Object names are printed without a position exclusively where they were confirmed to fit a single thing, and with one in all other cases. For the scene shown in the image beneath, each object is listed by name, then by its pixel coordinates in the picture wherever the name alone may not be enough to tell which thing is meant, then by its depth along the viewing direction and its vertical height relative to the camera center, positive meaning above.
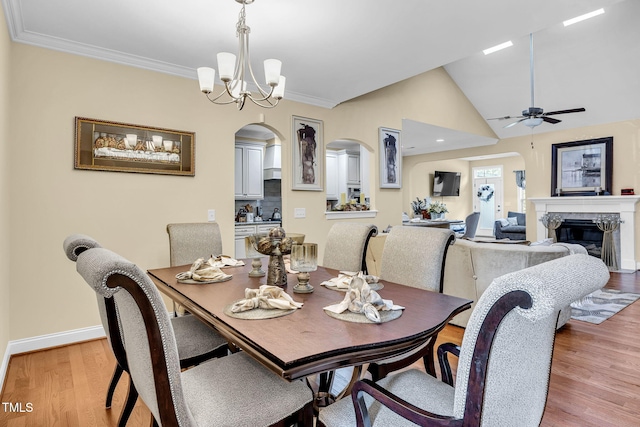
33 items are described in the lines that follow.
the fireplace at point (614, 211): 5.83 -0.05
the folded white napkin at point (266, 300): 1.34 -0.37
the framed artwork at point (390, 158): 5.02 +0.72
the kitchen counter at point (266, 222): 5.27 -0.25
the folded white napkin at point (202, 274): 1.87 -0.36
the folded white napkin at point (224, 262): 2.29 -0.37
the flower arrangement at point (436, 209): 7.90 -0.04
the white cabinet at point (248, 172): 5.91 +0.59
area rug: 3.48 -1.06
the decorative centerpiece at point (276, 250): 1.68 -0.21
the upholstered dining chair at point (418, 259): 1.87 -0.29
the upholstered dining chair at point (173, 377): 0.91 -0.57
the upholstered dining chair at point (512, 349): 0.70 -0.32
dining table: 0.99 -0.40
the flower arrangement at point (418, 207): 8.55 +0.01
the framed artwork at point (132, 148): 2.92 +0.52
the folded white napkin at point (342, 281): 1.70 -0.37
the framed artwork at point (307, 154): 4.15 +0.64
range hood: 6.12 +0.80
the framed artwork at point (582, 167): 6.09 +0.73
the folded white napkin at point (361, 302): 1.30 -0.36
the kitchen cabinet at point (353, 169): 7.48 +0.82
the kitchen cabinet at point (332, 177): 7.44 +0.64
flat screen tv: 10.72 +0.72
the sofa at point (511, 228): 8.20 -0.50
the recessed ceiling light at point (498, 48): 5.39 +2.50
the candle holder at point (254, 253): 1.85 -0.26
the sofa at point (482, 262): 2.60 -0.44
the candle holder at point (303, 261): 1.63 -0.26
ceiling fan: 4.65 +1.23
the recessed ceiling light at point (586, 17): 4.66 +2.59
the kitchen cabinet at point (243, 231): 4.97 -0.36
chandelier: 2.08 +0.83
